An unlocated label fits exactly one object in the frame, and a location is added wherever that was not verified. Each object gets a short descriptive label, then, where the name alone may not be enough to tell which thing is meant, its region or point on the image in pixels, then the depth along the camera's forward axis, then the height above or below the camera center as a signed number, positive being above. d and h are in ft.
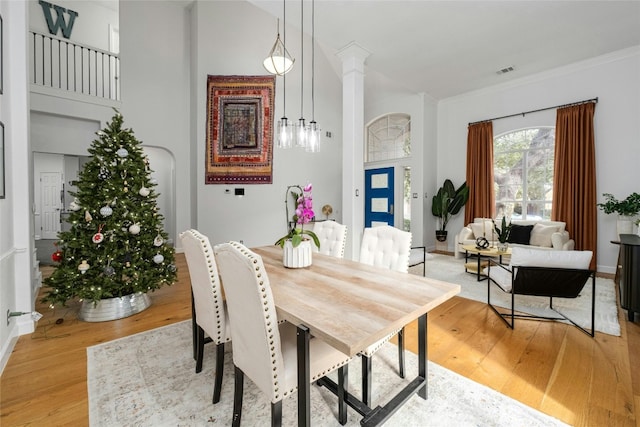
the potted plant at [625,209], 12.28 -0.01
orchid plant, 5.79 -0.17
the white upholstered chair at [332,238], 8.16 -0.86
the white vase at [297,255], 6.13 -1.01
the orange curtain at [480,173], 17.42 +2.25
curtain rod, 14.18 +5.46
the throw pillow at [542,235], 14.47 -1.34
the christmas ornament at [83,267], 8.14 -1.67
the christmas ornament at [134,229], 8.88 -0.64
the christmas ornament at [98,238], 8.23 -0.85
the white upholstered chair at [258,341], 3.51 -1.79
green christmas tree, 8.28 -0.76
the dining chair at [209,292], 5.11 -1.56
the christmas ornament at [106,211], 8.41 -0.07
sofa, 13.78 -1.36
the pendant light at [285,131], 8.11 +2.22
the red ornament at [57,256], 8.17 -1.37
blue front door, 21.26 +0.92
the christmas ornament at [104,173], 8.72 +1.09
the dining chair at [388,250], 6.53 -1.01
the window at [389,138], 20.51 +5.40
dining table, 3.41 -1.38
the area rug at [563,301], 8.57 -3.30
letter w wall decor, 14.99 +10.24
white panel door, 17.51 +0.40
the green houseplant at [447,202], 18.45 +0.44
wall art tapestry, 18.06 +5.17
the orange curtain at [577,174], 14.14 +1.74
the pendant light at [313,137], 8.21 +2.10
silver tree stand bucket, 8.72 -3.14
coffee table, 11.97 -1.87
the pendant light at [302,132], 8.13 +2.18
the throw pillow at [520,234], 15.29 -1.38
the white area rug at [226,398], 4.79 -3.54
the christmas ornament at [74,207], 8.33 +0.05
